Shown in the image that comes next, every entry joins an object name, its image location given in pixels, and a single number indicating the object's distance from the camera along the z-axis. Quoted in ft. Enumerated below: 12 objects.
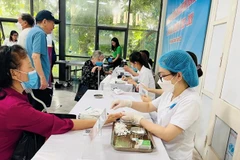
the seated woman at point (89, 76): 9.09
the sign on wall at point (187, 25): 7.41
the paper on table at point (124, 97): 5.96
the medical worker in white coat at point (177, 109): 3.32
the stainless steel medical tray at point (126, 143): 2.85
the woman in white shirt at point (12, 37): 15.00
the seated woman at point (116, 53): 16.81
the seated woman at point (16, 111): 2.78
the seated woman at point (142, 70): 8.25
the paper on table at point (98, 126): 2.84
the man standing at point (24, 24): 6.17
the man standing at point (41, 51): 5.83
